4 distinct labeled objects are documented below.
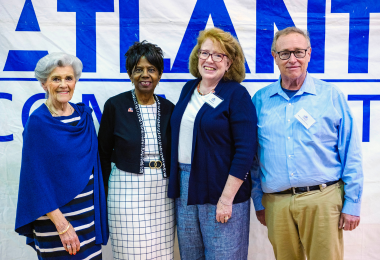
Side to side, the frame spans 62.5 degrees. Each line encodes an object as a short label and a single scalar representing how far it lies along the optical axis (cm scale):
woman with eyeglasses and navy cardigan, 165
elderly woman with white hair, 155
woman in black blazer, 180
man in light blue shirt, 168
